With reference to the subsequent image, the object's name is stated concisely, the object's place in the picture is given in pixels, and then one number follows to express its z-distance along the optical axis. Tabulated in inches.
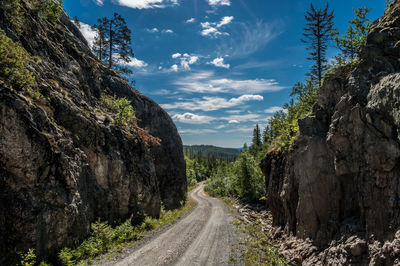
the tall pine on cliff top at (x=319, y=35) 896.2
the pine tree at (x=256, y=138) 2524.6
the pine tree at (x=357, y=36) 353.7
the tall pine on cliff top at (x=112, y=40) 1179.9
